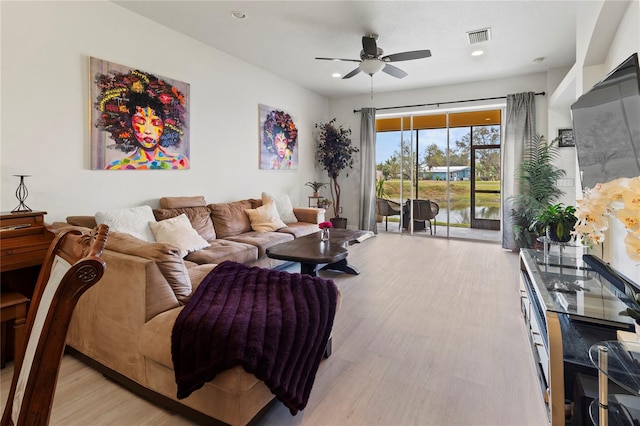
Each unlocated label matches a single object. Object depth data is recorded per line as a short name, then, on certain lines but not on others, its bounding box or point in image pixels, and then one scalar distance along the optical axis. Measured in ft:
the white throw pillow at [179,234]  10.51
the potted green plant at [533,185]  16.15
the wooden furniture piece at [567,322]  4.91
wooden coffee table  9.66
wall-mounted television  5.53
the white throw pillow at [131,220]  9.63
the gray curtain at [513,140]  17.79
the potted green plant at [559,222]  8.30
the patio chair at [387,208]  22.86
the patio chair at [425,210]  21.38
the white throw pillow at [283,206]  16.79
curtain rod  18.56
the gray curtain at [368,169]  22.45
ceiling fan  12.34
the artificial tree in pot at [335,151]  22.02
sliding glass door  20.88
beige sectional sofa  5.08
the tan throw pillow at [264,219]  14.84
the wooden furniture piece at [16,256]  7.13
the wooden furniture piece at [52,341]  2.12
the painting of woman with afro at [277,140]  17.75
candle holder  8.60
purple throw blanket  4.86
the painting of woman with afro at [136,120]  10.41
